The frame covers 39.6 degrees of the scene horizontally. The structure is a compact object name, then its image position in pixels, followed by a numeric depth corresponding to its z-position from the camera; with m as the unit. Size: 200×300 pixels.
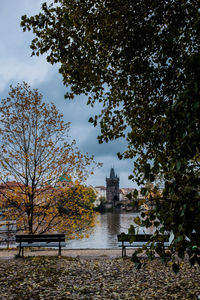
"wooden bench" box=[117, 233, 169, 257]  9.85
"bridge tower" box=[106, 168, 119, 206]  177.19
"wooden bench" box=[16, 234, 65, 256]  10.41
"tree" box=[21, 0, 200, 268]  5.24
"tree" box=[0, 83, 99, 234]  12.78
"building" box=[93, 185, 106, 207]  176.20
